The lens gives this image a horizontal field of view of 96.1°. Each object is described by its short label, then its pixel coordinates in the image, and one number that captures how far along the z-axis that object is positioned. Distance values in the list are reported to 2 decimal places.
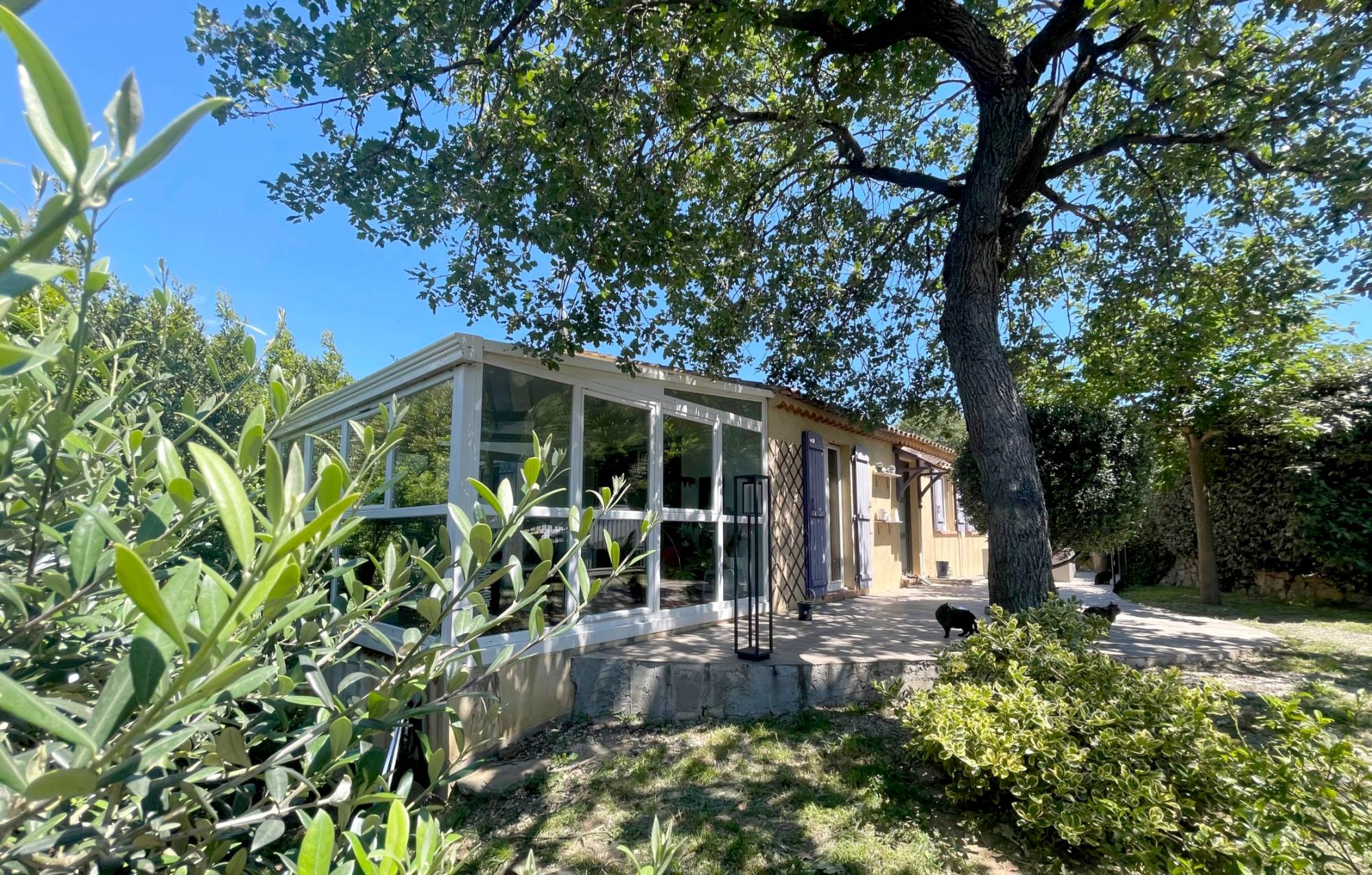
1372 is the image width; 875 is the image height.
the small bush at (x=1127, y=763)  1.96
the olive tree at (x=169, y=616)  0.44
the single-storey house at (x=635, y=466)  4.65
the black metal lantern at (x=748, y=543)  6.25
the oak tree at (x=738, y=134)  4.32
